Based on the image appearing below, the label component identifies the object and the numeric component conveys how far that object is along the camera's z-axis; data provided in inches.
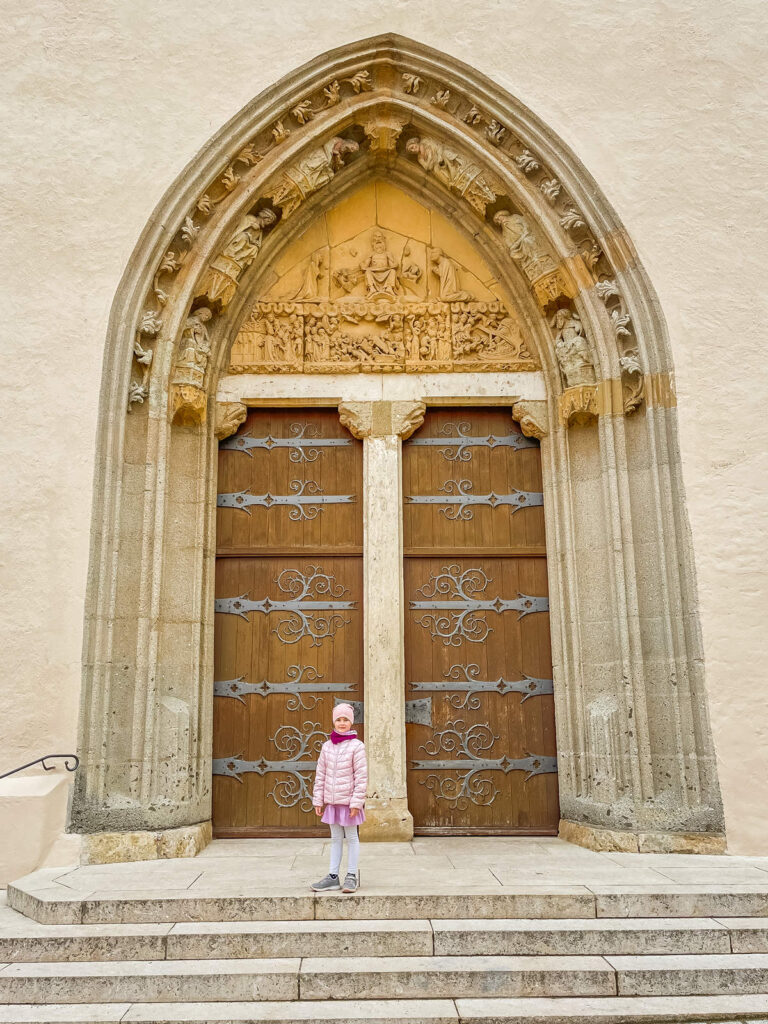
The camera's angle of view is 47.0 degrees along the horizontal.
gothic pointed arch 187.9
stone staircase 121.5
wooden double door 210.2
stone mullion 203.0
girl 148.6
